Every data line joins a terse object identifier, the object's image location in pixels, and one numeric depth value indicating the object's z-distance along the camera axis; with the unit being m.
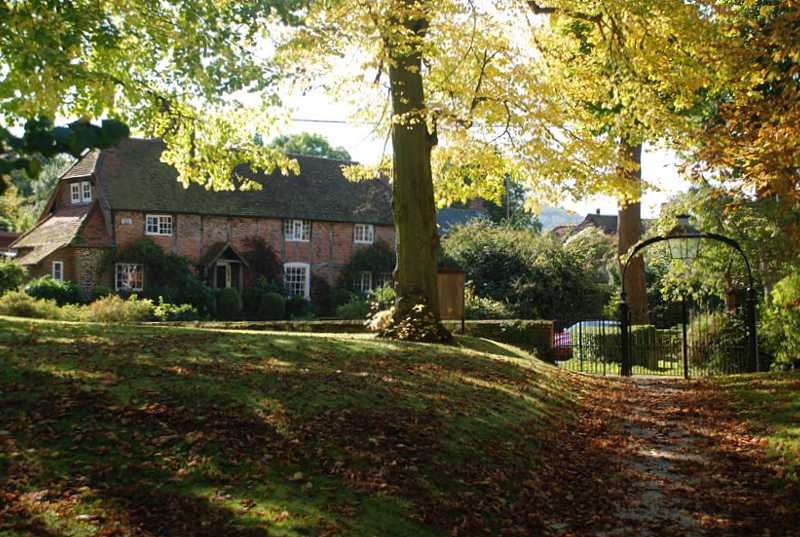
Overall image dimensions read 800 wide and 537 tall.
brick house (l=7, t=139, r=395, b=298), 38.12
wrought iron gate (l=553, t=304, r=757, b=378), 20.77
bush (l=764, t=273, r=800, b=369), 15.39
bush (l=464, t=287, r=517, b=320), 27.94
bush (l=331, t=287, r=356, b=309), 42.53
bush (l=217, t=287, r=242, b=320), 37.47
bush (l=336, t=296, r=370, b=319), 33.31
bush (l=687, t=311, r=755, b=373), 20.59
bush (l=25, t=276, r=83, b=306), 31.81
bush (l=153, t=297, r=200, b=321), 27.52
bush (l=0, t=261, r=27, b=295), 28.47
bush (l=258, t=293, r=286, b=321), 39.12
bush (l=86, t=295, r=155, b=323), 22.66
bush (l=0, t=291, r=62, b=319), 20.67
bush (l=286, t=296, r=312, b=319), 40.84
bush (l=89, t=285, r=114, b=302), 34.62
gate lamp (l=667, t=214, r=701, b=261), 18.45
